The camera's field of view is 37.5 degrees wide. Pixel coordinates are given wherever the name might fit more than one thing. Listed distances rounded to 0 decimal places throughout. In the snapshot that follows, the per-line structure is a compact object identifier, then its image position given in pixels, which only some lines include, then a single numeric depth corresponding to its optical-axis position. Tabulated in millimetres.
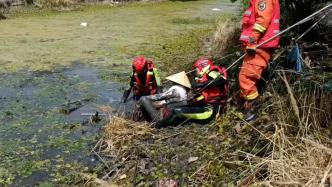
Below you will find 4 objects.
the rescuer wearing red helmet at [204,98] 5410
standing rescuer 4977
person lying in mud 5609
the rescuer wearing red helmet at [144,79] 6004
